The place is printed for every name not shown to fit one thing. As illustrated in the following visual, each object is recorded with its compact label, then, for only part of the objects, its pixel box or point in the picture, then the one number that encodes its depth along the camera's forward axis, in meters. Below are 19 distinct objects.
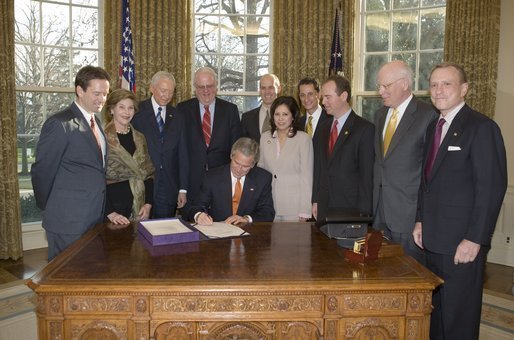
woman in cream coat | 3.33
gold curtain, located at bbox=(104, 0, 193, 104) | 5.47
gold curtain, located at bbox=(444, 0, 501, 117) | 4.84
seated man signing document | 2.99
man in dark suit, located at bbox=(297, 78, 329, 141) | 3.83
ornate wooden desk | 1.79
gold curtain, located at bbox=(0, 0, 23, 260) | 4.74
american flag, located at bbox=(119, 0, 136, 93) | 5.07
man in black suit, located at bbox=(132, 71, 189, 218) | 3.72
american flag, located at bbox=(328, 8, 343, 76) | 5.57
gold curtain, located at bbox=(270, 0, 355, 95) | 5.72
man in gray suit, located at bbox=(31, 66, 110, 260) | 2.58
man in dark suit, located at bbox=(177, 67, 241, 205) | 3.88
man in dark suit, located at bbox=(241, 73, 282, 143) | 3.95
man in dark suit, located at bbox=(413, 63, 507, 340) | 2.31
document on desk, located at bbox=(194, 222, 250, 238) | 2.46
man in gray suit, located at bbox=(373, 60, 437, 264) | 2.80
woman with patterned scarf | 3.14
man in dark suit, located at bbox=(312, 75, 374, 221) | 3.05
